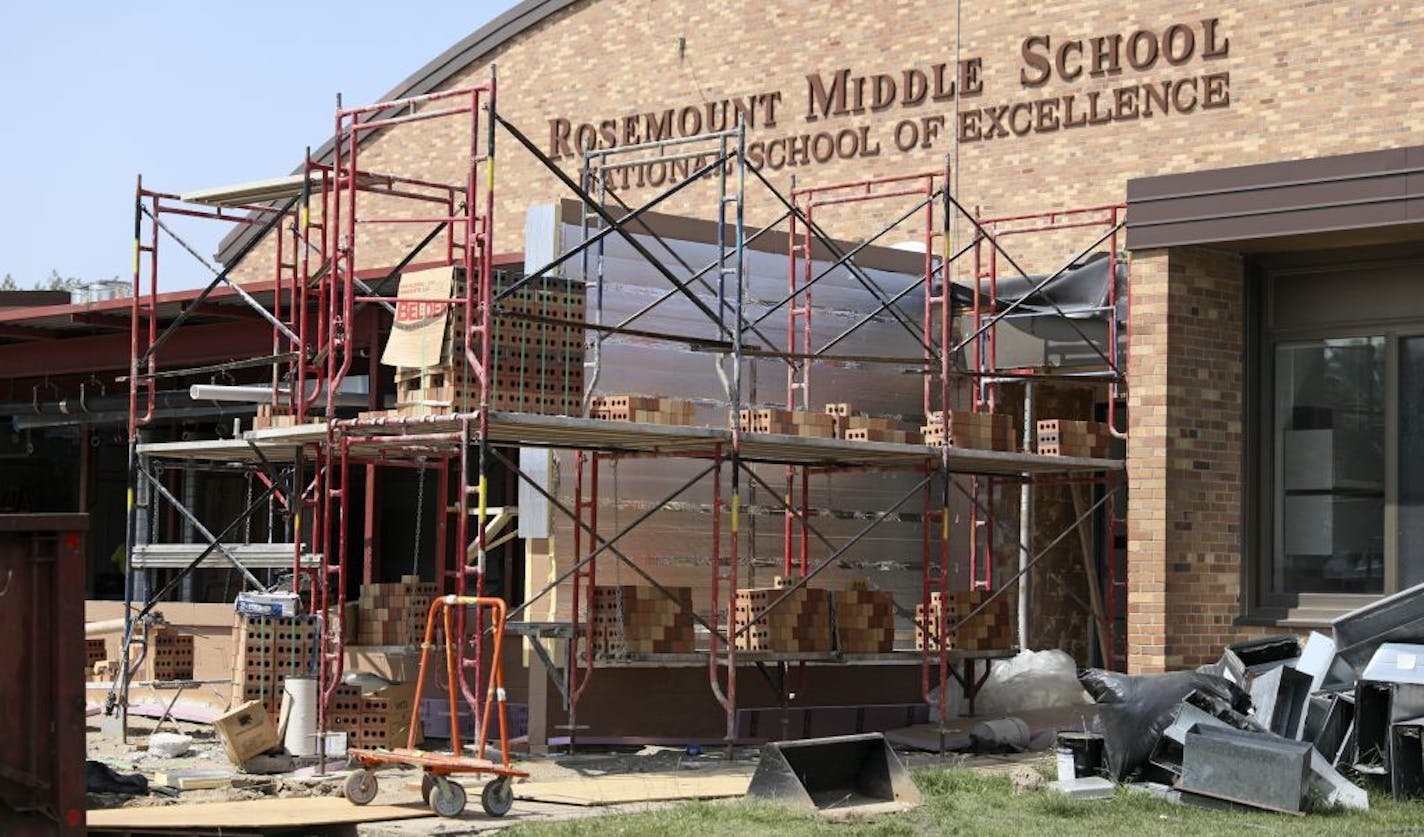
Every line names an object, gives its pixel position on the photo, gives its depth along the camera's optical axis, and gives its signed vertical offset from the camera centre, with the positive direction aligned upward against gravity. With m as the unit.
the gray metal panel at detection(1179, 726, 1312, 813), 12.27 -1.60
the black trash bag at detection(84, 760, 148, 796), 13.12 -1.87
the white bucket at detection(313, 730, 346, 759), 15.75 -1.93
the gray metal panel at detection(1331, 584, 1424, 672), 14.23 -0.87
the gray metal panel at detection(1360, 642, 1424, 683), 13.48 -1.08
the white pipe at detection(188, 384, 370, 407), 18.69 +0.73
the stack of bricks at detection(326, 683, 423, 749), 16.08 -1.78
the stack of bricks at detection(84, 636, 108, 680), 20.43 -1.68
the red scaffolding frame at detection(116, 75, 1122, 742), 14.58 +0.38
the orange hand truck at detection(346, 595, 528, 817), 12.48 -1.72
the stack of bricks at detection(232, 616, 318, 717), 16.81 -1.39
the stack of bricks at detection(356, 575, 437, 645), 16.39 -1.02
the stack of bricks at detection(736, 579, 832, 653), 17.08 -1.09
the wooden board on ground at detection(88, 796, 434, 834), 11.15 -1.83
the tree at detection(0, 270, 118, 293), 90.38 +8.10
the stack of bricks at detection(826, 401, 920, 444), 16.77 +0.45
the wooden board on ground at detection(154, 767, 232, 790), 14.24 -2.02
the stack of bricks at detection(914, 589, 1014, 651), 18.62 -1.19
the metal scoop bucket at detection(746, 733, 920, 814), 12.66 -1.74
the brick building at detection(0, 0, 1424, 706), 16.42 +3.37
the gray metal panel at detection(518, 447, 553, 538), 16.91 -0.15
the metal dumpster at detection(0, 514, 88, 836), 9.14 -0.88
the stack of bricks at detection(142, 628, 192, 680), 18.72 -1.57
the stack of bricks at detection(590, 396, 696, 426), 15.31 +0.52
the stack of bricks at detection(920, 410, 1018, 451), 17.50 +0.46
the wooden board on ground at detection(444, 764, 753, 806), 13.40 -1.96
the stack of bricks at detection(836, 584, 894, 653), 17.66 -1.11
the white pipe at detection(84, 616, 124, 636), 20.95 -1.48
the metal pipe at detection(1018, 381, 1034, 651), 20.08 -0.33
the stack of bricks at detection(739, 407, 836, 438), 16.27 +0.47
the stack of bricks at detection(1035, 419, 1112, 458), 18.23 +0.43
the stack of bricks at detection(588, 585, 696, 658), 16.55 -1.07
